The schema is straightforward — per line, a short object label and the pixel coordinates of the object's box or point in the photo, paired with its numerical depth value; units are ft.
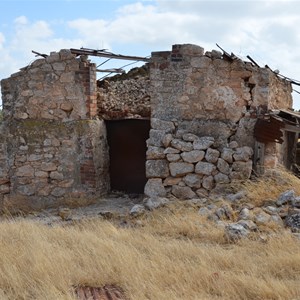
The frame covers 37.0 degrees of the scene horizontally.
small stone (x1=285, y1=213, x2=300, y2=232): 20.06
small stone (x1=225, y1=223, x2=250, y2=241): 19.01
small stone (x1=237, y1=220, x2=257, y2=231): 19.96
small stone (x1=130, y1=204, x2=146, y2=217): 23.98
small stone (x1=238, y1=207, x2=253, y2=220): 21.27
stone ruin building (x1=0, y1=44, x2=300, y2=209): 26.45
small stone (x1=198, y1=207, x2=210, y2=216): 22.38
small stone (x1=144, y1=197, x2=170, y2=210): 24.61
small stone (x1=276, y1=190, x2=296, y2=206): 22.73
